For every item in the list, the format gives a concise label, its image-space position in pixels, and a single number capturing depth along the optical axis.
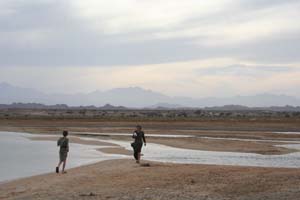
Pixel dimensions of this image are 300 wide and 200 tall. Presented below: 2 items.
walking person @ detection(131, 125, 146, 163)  22.59
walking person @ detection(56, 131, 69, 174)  20.69
